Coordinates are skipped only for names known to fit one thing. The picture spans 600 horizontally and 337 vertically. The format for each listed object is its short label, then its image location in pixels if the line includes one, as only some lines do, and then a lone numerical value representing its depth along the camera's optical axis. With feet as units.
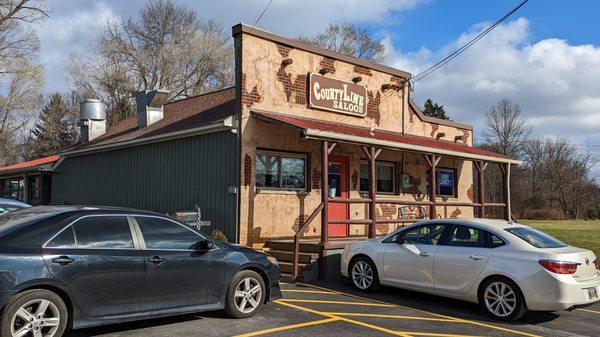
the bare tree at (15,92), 101.19
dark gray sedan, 18.35
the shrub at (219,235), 39.42
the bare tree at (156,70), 135.95
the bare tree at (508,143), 213.05
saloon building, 41.37
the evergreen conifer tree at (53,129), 169.17
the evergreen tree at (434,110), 181.57
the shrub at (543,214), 176.76
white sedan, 25.63
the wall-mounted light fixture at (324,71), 47.47
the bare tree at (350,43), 166.20
